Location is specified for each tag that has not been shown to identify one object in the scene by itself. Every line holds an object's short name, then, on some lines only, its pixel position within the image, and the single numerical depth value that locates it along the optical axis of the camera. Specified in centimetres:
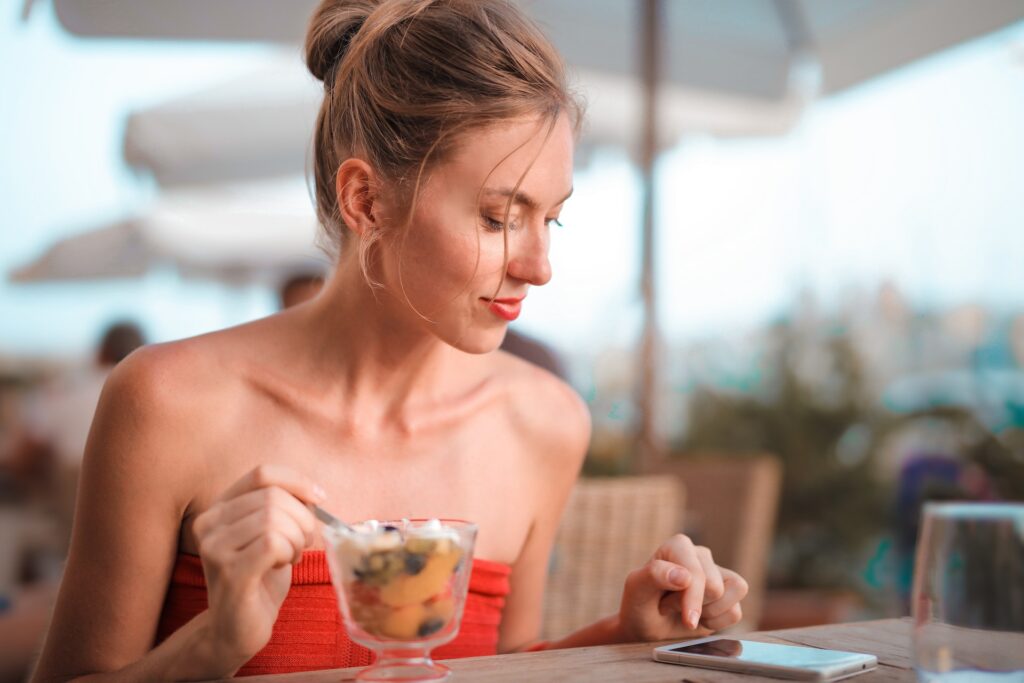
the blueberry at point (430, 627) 85
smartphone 88
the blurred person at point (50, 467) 413
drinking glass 68
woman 117
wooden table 89
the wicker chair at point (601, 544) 271
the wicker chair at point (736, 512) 363
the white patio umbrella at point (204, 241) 452
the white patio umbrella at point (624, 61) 407
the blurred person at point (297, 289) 330
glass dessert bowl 82
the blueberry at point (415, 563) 82
